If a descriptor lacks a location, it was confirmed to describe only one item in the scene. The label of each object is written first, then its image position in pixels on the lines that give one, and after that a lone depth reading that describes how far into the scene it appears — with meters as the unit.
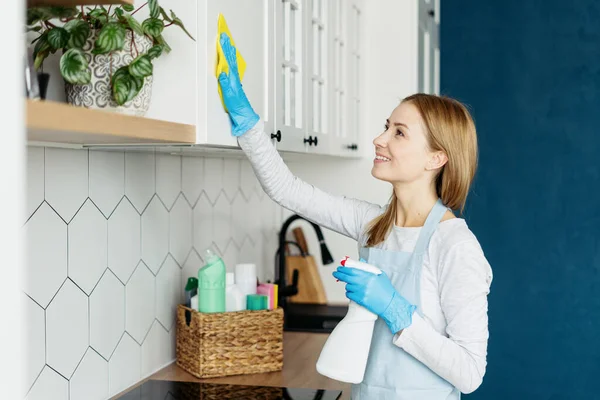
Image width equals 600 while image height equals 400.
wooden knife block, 3.22
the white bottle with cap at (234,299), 2.21
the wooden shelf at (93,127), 1.03
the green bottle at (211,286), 2.12
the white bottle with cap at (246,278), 2.33
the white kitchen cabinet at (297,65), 1.56
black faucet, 2.96
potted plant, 1.29
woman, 1.70
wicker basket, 2.12
